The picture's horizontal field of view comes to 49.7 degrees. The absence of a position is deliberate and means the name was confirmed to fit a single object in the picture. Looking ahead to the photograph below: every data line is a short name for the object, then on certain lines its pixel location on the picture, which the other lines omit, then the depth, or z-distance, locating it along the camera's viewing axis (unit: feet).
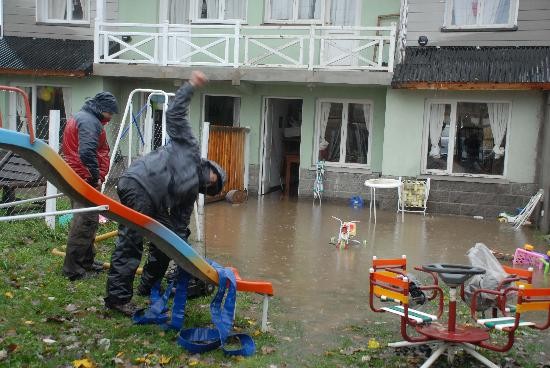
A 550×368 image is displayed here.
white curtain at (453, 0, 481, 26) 43.68
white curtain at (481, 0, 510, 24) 42.93
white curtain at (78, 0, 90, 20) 51.69
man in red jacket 19.85
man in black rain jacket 16.16
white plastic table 37.52
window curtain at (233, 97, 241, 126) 49.21
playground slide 12.84
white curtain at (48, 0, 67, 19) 52.49
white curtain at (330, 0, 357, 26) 47.16
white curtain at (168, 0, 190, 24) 50.44
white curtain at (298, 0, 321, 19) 47.67
